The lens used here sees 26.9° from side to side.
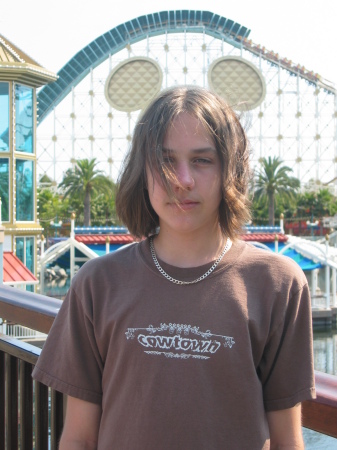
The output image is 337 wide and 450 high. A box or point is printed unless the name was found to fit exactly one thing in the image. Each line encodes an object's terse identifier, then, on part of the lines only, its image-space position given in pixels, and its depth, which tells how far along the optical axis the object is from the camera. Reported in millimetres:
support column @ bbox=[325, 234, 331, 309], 27420
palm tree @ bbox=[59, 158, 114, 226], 40312
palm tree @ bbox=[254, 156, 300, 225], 41469
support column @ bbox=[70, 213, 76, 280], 25797
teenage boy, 1470
